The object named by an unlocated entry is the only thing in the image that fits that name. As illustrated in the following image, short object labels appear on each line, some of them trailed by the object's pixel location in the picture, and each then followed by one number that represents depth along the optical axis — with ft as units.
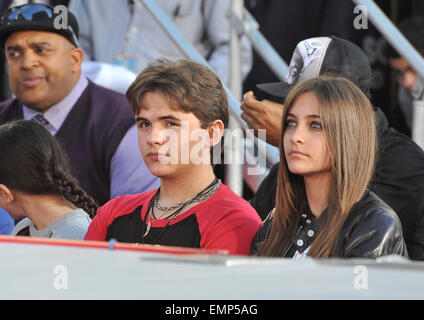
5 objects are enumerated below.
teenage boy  14.26
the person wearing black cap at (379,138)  16.47
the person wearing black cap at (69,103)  21.61
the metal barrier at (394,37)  21.90
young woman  12.41
